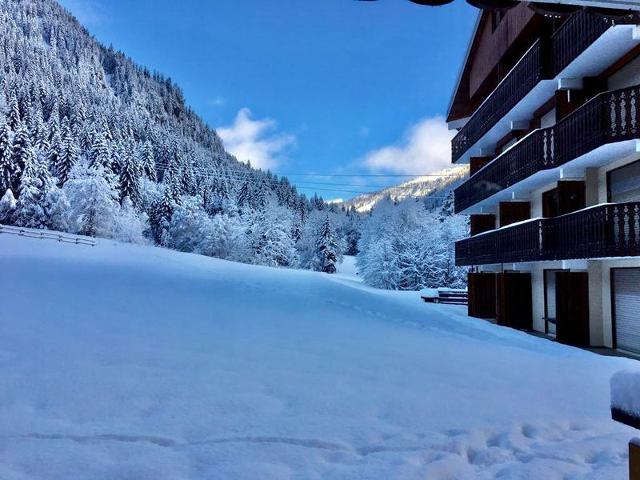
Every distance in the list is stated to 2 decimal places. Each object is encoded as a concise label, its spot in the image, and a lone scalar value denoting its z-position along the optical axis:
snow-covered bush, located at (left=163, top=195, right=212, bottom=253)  55.91
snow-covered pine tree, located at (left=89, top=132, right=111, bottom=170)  53.56
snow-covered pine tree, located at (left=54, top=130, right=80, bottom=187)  53.44
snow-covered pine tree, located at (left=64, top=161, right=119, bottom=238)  43.88
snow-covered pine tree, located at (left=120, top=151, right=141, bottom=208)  56.75
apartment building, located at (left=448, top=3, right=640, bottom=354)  11.44
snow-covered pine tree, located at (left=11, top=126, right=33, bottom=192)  44.94
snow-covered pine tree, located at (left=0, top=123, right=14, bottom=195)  44.28
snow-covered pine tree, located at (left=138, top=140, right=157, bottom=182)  80.12
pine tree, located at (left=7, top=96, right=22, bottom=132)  56.25
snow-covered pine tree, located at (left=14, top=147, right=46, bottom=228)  43.50
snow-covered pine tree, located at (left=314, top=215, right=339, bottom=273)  70.38
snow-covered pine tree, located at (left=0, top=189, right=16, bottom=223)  42.38
